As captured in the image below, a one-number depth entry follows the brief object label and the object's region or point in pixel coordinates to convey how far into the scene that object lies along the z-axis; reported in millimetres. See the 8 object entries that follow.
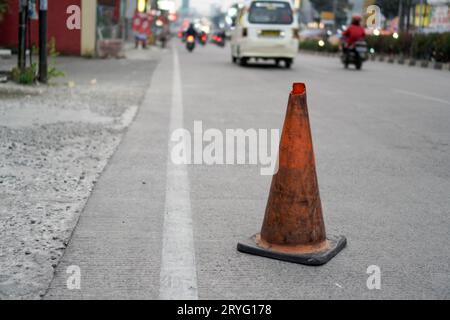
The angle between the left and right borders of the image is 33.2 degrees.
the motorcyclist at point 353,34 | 23906
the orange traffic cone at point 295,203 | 4070
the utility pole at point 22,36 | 13558
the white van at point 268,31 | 23297
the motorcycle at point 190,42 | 43188
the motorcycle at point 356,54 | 23562
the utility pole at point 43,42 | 13461
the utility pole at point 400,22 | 53162
